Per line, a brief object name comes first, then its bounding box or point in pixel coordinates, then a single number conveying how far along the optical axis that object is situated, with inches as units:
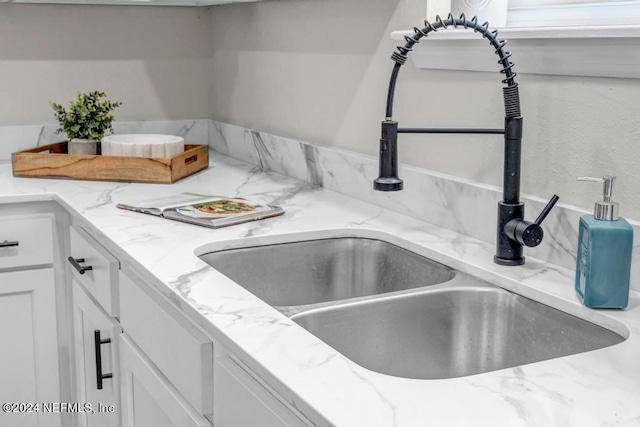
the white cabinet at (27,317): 81.3
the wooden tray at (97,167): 88.4
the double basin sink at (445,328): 47.7
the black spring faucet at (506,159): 51.7
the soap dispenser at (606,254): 43.9
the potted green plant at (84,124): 94.1
